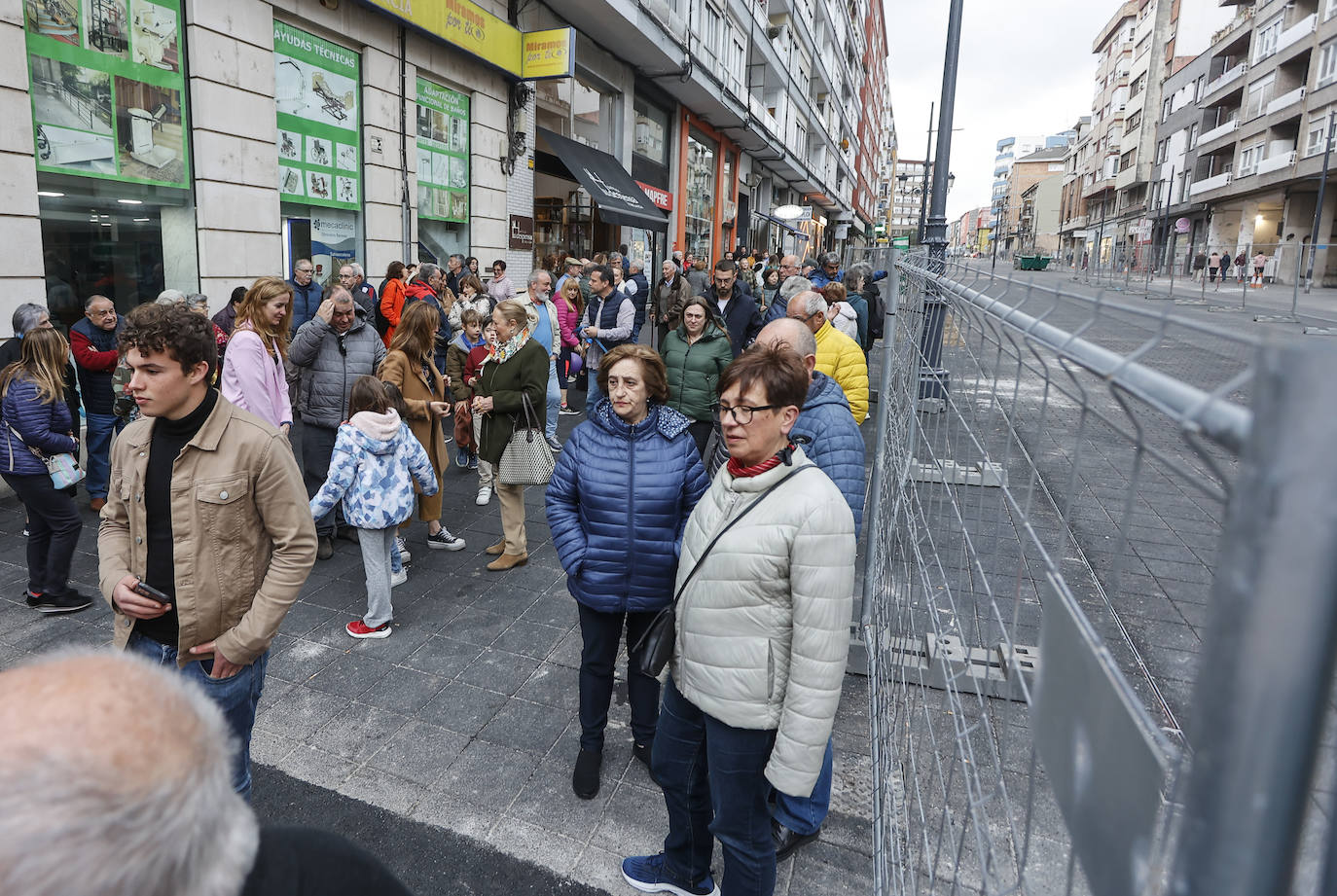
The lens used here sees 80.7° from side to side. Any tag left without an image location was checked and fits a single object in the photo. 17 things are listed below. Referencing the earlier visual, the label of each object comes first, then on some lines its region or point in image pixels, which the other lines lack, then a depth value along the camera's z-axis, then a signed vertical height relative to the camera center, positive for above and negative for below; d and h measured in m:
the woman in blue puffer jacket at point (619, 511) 3.29 -0.87
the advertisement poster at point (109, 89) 7.44 +1.92
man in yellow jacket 5.01 -0.26
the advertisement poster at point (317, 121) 10.12 +2.25
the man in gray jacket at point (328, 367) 5.80 -0.56
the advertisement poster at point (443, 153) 12.45 +2.28
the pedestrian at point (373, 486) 4.75 -1.17
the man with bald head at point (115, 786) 0.82 -0.56
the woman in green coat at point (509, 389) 5.71 -0.66
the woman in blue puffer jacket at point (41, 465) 4.85 -1.13
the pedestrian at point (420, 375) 5.91 -0.61
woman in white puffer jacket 2.31 -0.94
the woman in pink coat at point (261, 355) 5.32 -0.46
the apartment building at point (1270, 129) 36.28 +10.28
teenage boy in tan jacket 2.59 -0.79
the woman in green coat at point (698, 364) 5.84 -0.43
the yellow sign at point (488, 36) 11.41 +4.12
